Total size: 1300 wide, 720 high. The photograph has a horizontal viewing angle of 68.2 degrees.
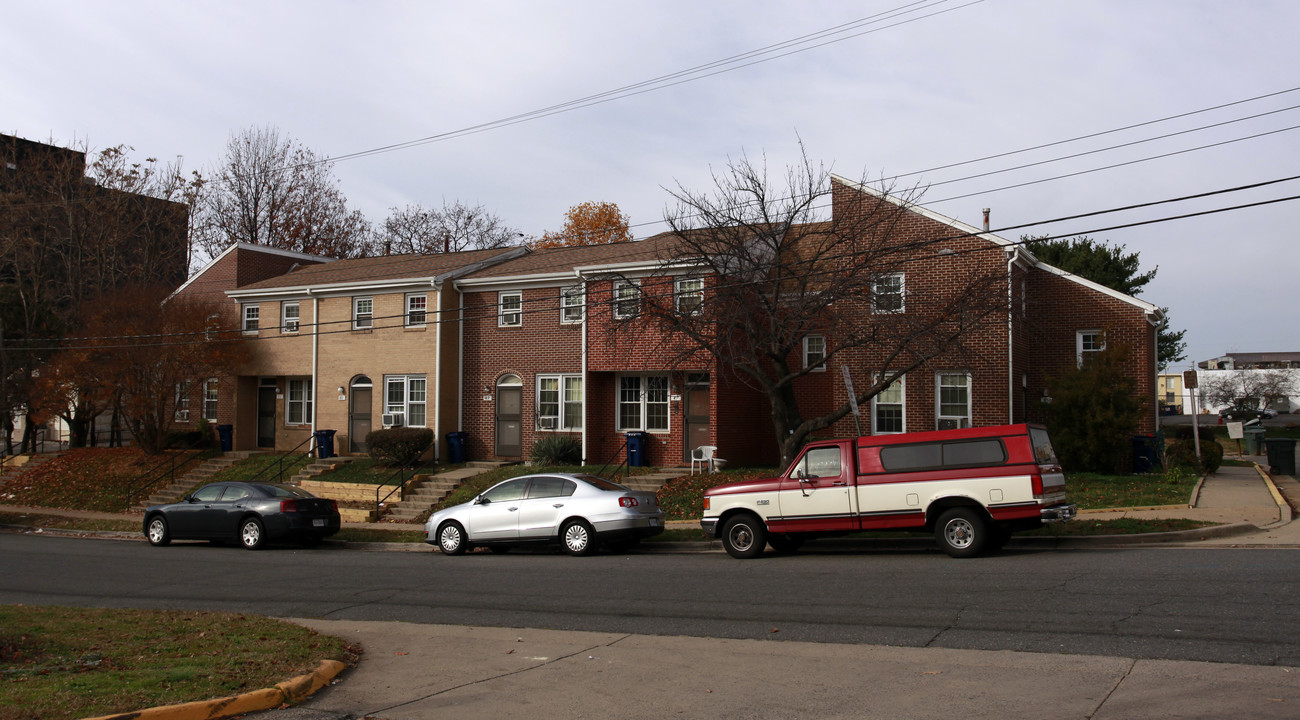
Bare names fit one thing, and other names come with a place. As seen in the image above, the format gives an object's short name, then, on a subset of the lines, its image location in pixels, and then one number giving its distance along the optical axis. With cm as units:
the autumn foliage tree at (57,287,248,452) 3028
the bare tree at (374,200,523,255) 5522
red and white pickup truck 1319
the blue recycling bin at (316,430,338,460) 2983
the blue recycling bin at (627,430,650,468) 2569
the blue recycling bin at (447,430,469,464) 2805
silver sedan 1645
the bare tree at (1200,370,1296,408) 7500
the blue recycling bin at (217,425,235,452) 3258
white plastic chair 2319
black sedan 1953
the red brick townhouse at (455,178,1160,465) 2342
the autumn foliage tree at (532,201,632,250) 5084
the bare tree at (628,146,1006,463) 1927
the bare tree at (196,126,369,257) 4984
